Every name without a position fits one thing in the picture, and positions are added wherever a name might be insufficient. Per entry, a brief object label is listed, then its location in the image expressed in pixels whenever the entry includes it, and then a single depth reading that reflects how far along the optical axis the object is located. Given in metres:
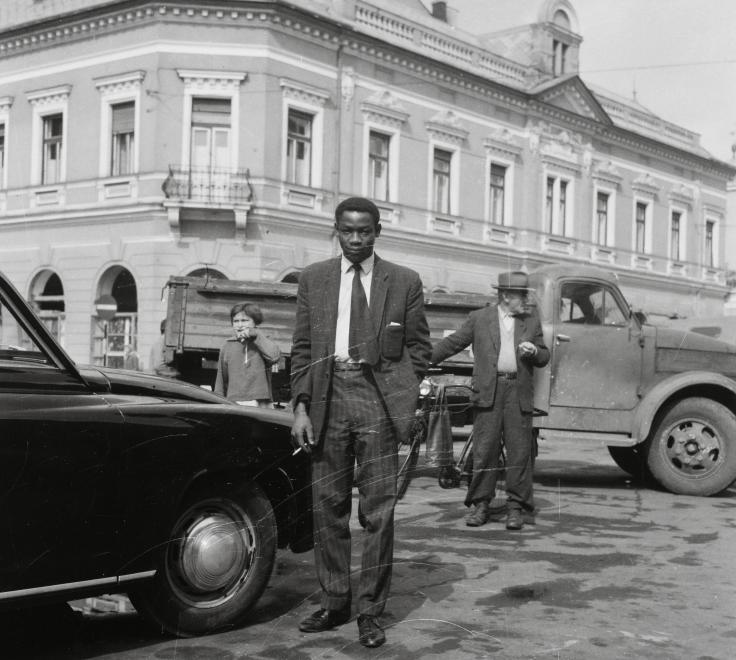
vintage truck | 10.11
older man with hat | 7.90
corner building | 24.16
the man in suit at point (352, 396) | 4.79
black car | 3.95
